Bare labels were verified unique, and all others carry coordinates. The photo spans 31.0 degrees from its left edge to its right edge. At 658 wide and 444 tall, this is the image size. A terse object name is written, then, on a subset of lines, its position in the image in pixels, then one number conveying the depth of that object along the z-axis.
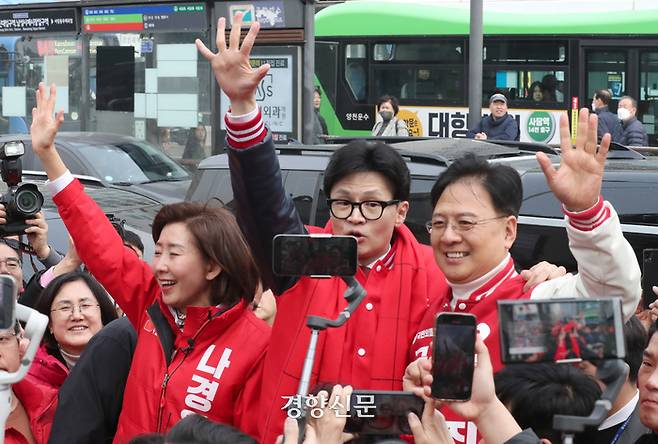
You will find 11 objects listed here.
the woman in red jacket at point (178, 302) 3.54
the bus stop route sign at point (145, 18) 15.81
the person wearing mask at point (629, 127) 15.77
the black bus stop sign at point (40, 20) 17.28
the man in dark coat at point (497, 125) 14.25
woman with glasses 4.48
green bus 18.81
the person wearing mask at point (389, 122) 15.93
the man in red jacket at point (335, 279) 3.20
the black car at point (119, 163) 12.11
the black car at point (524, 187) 6.69
